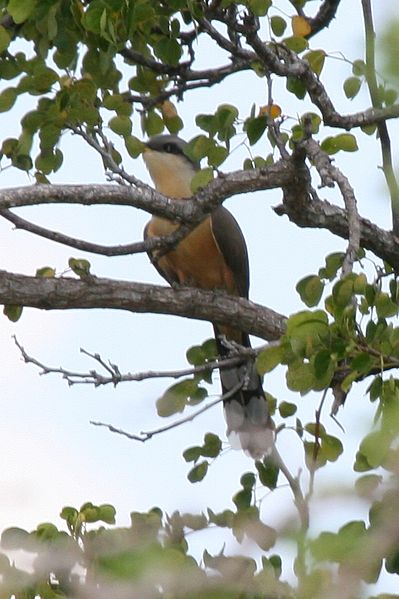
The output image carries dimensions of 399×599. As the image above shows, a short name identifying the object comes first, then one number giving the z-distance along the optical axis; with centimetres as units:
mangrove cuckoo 1214
